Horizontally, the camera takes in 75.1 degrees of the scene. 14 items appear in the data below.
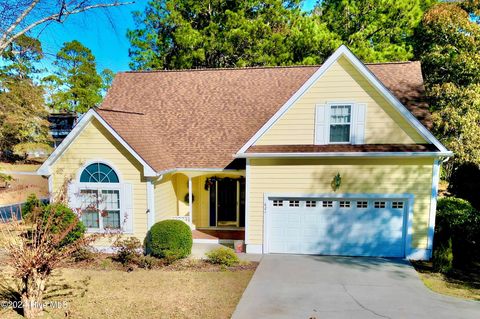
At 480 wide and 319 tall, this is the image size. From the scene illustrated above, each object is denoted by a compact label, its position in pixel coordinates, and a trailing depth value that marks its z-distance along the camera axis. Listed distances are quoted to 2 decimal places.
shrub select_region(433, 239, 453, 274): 10.36
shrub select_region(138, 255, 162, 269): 11.05
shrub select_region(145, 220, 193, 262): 11.44
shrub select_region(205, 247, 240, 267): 11.14
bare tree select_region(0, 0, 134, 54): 8.05
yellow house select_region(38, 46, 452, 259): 11.36
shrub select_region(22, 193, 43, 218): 12.37
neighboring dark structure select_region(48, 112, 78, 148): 42.88
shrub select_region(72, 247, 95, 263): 11.60
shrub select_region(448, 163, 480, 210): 17.70
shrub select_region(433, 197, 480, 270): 11.55
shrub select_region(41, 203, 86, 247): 11.36
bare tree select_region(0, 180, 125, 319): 7.23
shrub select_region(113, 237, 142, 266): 11.25
